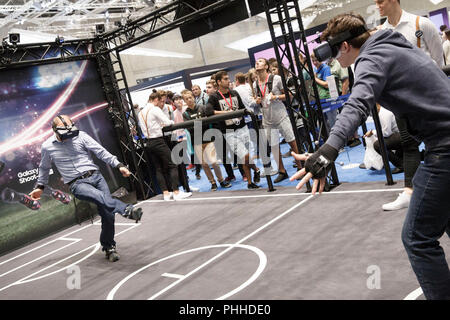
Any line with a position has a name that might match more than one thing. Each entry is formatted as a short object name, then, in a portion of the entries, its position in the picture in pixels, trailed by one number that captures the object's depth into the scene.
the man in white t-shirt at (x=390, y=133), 6.00
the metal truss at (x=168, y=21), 7.26
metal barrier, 7.10
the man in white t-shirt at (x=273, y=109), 7.33
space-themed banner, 8.23
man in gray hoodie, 2.09
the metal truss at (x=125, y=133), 9.66
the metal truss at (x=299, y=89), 6.28
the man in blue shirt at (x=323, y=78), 8.28
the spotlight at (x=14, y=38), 7.97
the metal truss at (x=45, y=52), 8.10
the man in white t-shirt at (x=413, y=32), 3.82
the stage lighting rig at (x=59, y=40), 8.67
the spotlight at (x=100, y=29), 9.31
